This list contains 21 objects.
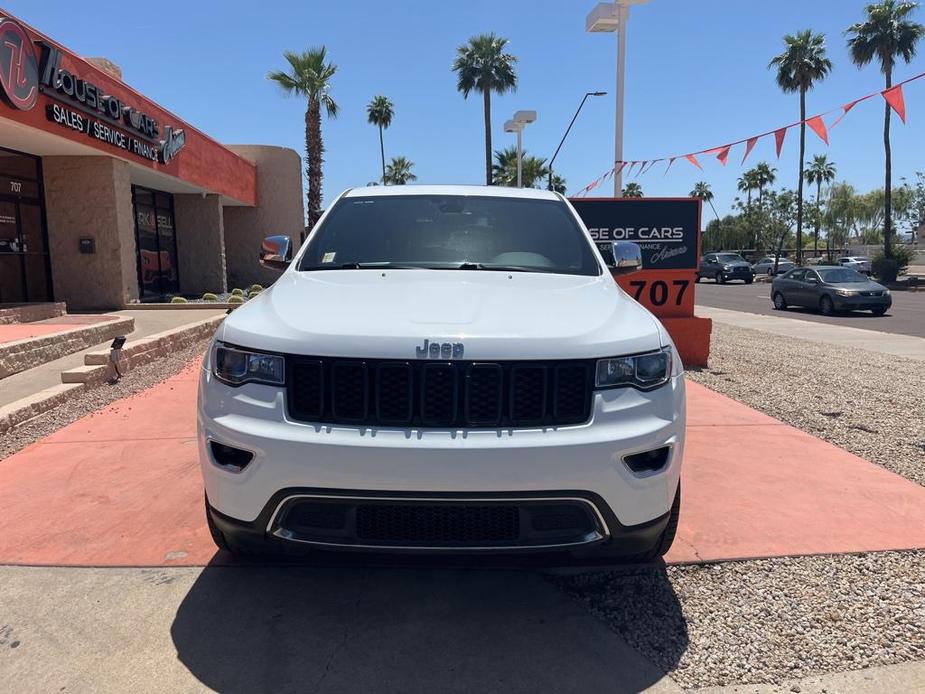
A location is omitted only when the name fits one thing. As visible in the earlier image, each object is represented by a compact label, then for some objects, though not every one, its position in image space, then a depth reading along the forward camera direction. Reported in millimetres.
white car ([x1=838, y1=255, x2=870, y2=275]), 43344
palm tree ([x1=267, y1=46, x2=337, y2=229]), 26812
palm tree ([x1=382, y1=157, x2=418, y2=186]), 72625
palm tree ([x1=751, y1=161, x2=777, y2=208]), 81062
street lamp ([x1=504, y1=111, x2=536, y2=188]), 23297
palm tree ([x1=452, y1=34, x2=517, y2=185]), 38519
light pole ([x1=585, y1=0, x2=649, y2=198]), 12750
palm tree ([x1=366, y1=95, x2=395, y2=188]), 64562
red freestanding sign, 8664
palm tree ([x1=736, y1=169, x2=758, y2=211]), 83438
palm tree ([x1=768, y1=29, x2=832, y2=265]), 42250
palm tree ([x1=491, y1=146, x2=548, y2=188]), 47906
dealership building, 11234
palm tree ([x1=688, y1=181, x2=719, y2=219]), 95875
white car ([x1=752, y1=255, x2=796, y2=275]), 45256
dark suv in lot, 39938
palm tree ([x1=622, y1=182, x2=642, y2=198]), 87138
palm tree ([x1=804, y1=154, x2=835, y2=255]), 76438
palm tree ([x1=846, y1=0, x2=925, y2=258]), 34344
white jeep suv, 2316
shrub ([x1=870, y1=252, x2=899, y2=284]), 35656
